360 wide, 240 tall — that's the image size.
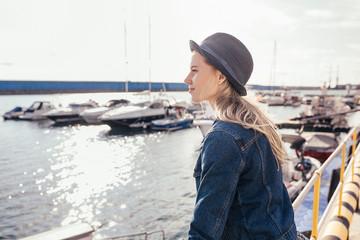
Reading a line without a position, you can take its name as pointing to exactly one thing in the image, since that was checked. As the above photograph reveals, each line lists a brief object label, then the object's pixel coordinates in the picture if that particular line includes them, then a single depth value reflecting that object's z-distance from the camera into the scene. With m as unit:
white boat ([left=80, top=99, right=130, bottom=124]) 31.75
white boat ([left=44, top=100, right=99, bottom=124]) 32.88
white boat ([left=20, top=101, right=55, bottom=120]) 36.74
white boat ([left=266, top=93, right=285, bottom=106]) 63.83
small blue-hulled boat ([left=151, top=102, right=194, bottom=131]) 27.45
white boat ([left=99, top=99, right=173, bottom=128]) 27.52
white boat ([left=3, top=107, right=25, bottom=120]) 38.81
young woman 1.09
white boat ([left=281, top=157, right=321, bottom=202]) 9.16
